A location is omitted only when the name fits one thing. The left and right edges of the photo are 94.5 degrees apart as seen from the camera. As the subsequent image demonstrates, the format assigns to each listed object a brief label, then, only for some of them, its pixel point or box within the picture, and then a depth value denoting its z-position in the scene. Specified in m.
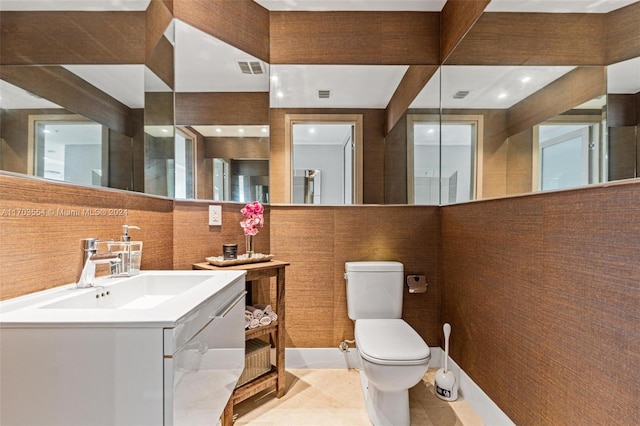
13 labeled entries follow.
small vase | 1.86
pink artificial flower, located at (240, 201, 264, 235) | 1.84
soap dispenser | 1.22
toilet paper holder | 2.15
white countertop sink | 0.70
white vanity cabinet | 0.68
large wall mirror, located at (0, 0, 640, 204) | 0.96
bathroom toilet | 1.43
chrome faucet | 1.05
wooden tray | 1.66
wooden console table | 1.65
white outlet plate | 1.85
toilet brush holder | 1.80
